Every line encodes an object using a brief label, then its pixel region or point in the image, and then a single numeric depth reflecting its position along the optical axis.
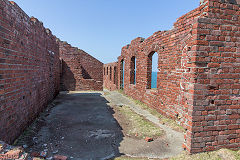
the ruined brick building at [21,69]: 2.73
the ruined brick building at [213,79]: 2.66
